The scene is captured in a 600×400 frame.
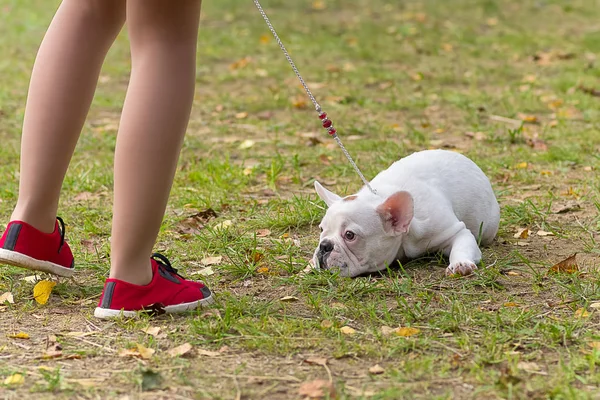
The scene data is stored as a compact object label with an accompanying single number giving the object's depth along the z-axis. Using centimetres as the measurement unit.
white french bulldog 637
